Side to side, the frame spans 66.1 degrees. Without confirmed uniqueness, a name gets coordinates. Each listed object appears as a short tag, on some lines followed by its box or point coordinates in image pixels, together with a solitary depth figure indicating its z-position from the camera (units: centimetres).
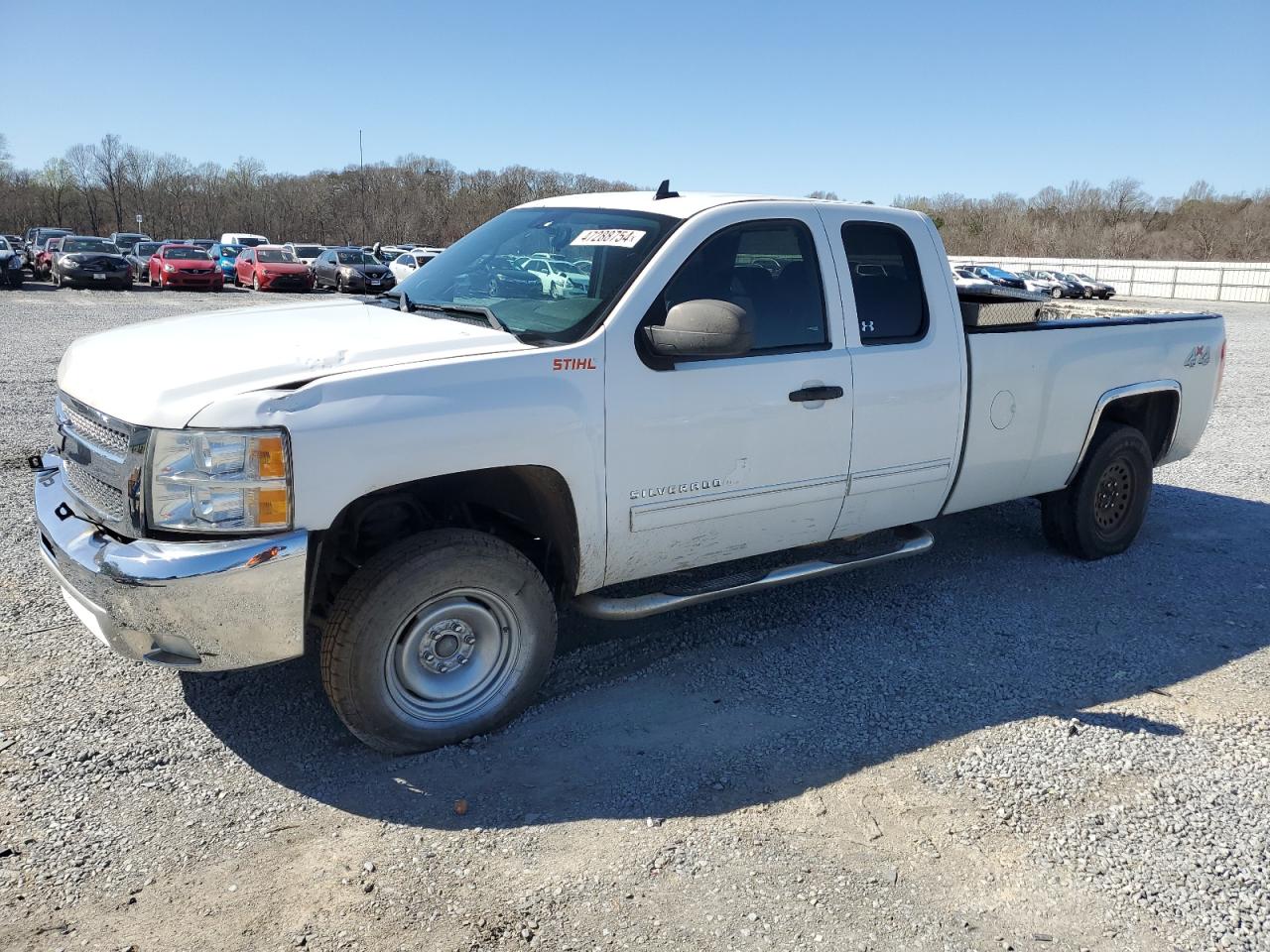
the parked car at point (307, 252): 3862
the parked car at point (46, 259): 3171
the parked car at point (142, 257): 3600
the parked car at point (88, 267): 2914
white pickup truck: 312
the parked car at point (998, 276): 3561
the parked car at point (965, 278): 3246
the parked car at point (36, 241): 3516
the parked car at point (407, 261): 2859
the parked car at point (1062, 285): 4100
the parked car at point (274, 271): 3347
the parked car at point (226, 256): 3956
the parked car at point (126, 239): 4599
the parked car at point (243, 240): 4719
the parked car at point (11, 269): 2850
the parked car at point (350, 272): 3288
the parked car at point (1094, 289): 4188
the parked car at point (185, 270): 3197
